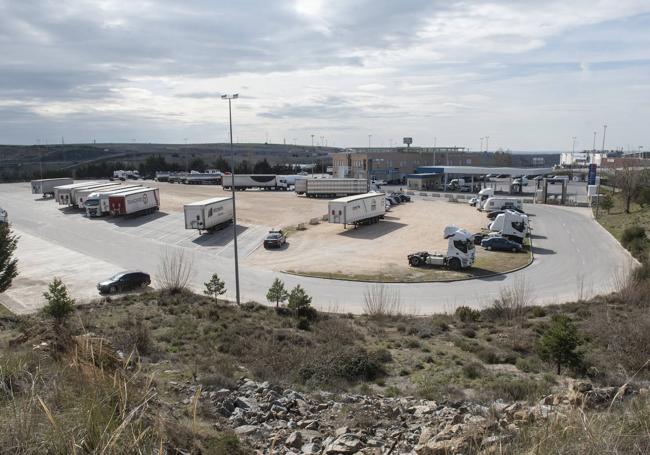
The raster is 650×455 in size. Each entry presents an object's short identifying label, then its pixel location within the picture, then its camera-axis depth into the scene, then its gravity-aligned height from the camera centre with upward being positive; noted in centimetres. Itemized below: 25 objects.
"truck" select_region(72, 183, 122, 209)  6419 -568
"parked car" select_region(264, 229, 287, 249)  4247 -745
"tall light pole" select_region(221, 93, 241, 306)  2538 +265
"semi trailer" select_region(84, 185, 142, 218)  5788 -627
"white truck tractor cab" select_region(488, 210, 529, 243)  4191 -609
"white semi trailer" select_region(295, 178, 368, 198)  7775 -556
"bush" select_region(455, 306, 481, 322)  2355 -757
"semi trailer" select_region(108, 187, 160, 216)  5616 -592
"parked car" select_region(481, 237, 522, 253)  3991 -724
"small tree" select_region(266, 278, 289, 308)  2547 -718
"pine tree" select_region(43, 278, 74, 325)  2042 -632
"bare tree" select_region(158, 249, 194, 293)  2813 -801
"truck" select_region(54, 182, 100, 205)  6707 -590
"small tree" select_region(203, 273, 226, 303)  2653 -726
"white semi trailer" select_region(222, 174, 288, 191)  9306 -571
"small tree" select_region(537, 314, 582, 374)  1612 -620
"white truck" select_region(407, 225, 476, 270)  3425 -708
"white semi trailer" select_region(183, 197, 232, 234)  4594 -591
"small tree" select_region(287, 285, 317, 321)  2380 -732
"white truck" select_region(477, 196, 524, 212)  5912 -603
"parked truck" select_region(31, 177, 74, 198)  8131 -563
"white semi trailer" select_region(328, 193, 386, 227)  4875 -574
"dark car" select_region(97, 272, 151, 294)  2944 -780
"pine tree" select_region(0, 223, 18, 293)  2369 -532
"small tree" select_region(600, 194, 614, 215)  5900 -590
